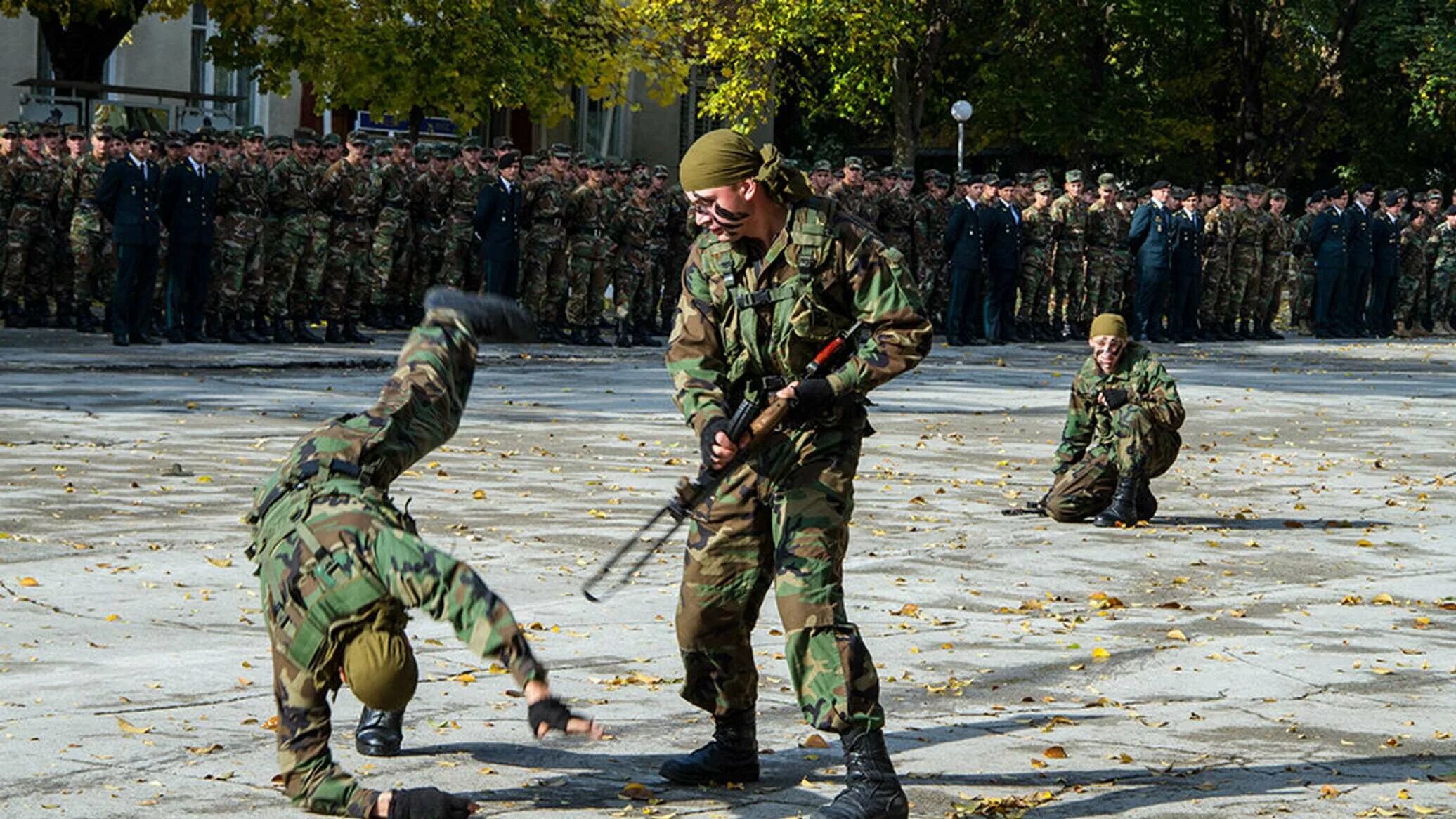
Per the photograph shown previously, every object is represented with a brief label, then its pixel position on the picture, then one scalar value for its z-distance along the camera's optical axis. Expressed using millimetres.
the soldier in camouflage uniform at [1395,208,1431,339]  35000
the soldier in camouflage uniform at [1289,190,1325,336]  33781
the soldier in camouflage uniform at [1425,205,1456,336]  35438
